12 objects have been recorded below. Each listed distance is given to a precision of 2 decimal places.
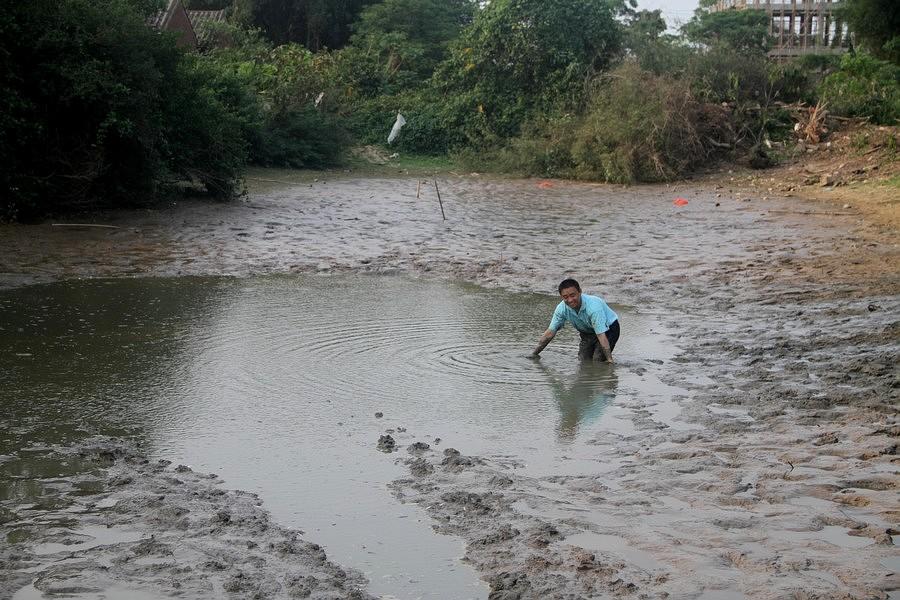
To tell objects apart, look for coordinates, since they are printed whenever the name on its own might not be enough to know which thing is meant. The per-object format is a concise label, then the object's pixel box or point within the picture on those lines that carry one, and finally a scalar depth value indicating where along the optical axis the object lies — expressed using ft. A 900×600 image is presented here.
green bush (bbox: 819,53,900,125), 88.48
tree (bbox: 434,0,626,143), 100.89
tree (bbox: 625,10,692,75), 94.27
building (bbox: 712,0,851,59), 156.87
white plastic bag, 106.73
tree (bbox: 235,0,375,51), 149.79
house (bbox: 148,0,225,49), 126.31
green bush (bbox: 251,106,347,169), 93.09
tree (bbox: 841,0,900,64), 81.82
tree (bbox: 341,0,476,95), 119.03
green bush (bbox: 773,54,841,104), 92.58
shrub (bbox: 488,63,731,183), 83.56
